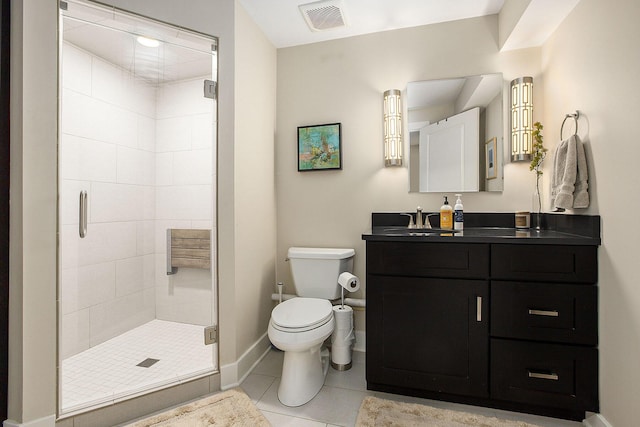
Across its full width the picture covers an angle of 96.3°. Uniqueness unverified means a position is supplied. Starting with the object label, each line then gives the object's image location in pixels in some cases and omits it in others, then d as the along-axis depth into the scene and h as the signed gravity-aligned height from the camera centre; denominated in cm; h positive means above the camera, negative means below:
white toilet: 155 -61
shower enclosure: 147 +7
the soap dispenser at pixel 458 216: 187 -2
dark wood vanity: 136 -53
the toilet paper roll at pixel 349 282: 188 -46
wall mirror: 197 +56
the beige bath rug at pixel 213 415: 141 -104
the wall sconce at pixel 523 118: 188 +63
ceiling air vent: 183 +133
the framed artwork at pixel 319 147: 221 +51
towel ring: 151 +52
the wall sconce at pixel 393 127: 208 +62
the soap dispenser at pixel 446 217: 193 -3
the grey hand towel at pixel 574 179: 143 +17
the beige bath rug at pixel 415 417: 139 -103
